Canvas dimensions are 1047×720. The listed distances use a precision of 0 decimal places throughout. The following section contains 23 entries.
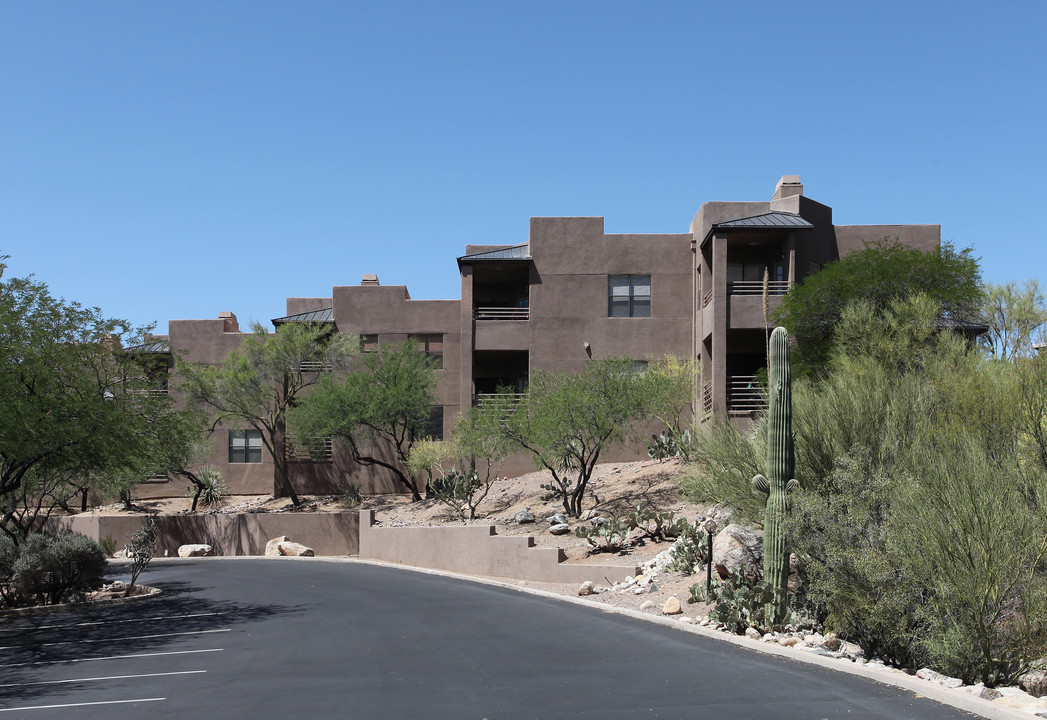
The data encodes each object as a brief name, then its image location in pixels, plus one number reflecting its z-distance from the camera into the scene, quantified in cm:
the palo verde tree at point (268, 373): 4078
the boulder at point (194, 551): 3922
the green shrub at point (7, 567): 2286
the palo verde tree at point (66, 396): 2023
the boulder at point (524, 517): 3219
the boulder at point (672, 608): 2000
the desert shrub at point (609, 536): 2683
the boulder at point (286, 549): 3844
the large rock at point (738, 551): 2014
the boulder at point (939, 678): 1316
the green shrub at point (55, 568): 2283
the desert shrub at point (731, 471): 2175
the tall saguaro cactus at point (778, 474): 1723
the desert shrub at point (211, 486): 4322
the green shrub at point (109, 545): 3984
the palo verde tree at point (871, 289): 3056
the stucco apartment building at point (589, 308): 3597
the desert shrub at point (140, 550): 2523
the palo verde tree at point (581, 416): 3097
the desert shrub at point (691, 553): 2241
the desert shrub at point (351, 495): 4116
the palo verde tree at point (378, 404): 3856
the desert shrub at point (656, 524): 2648
